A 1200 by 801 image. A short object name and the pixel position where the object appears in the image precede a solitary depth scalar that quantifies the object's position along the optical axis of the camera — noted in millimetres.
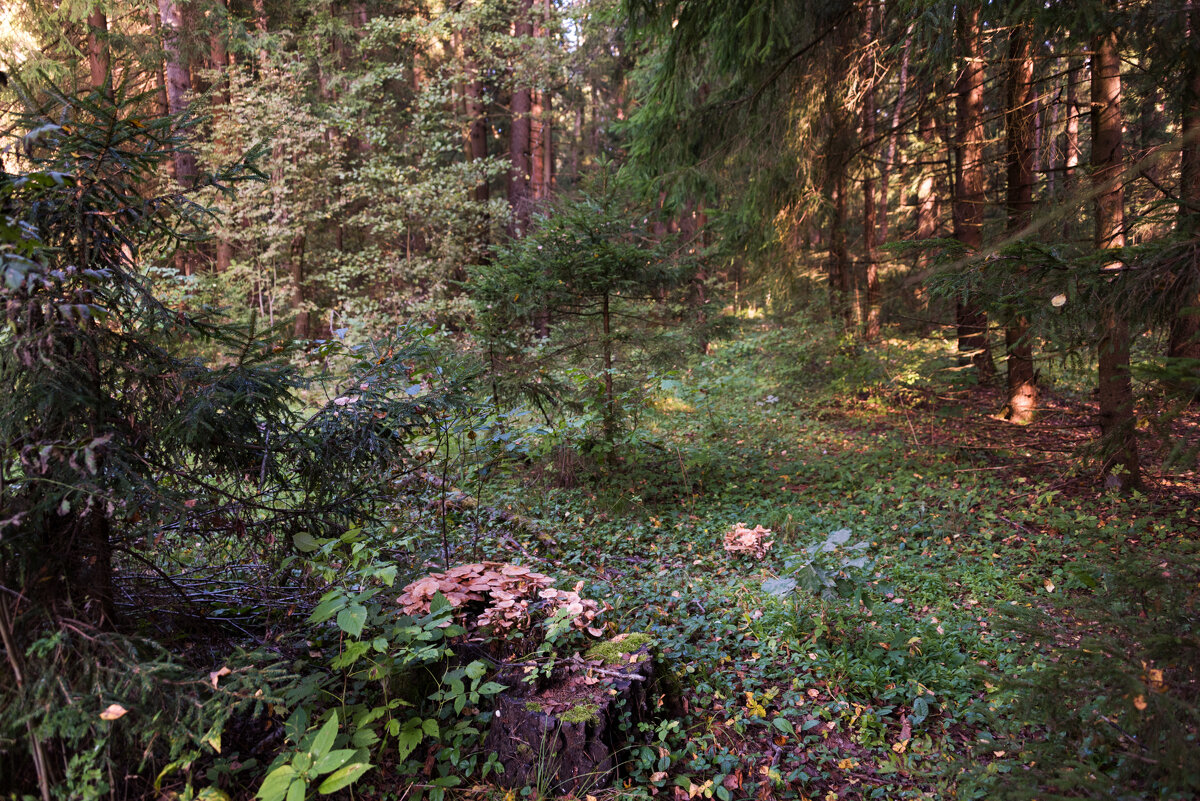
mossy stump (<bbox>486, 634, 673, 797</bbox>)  2523
